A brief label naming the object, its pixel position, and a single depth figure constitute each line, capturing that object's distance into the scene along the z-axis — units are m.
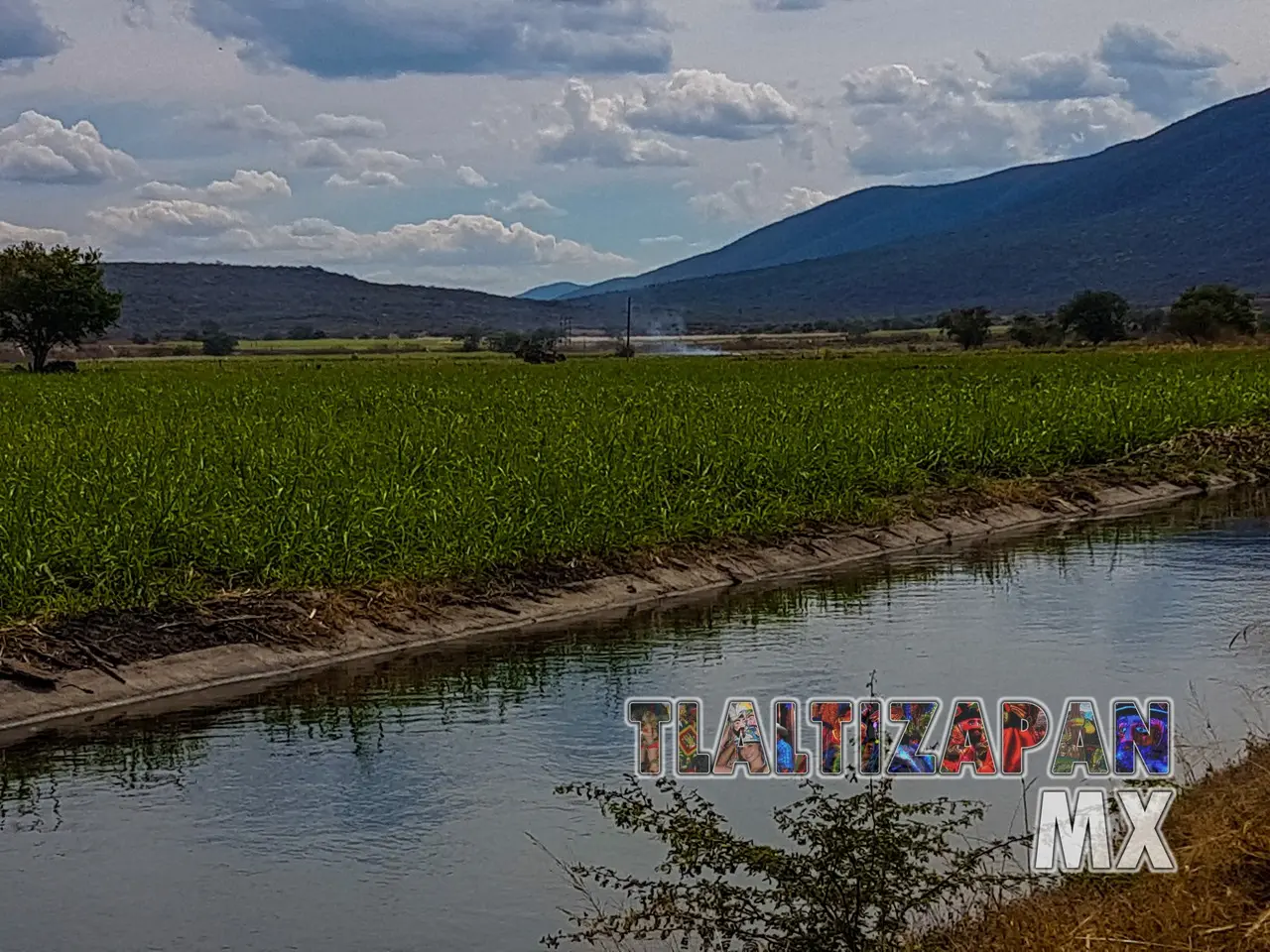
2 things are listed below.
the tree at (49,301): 59.38
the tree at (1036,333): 85.94
